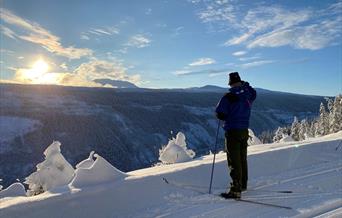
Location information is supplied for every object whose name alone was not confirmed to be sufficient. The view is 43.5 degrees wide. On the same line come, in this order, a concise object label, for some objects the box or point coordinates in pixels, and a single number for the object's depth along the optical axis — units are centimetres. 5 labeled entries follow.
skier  701
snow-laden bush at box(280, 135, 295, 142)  1682
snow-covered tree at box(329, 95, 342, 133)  4646
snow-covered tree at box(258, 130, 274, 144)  11079
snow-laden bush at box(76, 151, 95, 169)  959
